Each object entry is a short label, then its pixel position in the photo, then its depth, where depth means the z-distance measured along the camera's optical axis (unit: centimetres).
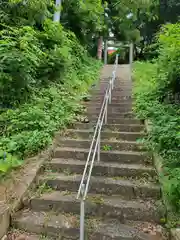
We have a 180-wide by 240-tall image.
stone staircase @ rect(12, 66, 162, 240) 194
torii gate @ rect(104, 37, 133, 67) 978
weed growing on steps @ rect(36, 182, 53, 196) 233
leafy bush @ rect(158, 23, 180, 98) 358
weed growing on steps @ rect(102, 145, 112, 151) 300
